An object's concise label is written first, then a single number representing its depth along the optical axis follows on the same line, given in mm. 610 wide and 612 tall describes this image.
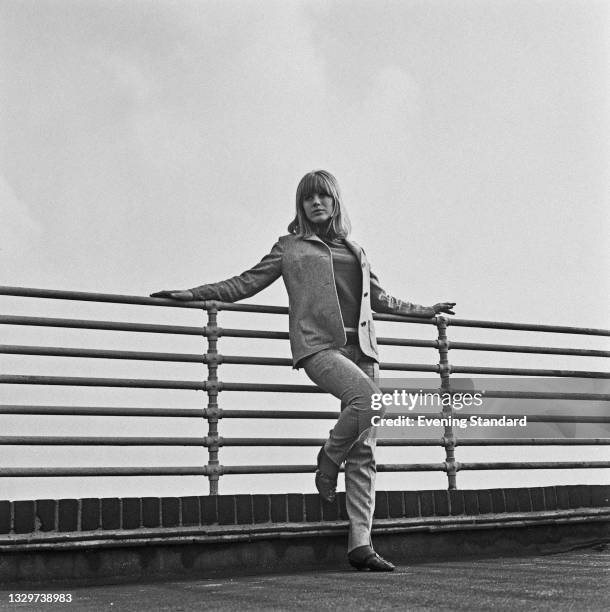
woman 4652
